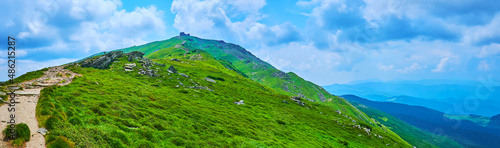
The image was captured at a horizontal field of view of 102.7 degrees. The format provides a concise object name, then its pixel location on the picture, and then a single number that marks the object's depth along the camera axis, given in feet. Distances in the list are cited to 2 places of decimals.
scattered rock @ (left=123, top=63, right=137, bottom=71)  264.19
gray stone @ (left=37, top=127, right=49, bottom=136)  59.44
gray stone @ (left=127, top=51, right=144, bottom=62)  317.50
